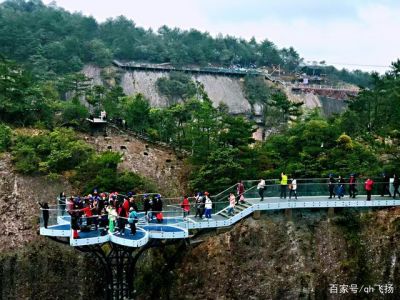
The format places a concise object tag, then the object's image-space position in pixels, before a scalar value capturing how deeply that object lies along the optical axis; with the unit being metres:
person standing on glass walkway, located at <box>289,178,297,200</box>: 28.19
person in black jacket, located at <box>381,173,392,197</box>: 28.98
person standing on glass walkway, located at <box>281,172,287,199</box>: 28.27
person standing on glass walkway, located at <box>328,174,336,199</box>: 28.23
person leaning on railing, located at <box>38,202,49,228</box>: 24.13
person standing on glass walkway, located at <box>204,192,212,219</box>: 26.75
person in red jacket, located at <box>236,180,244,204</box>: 28.39
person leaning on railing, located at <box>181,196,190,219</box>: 26.28
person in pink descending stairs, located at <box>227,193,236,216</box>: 27.50
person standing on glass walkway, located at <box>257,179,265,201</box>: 28.12
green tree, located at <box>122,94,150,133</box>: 44.50
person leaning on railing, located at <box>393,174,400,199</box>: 28.33
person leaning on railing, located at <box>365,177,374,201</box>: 28.12
